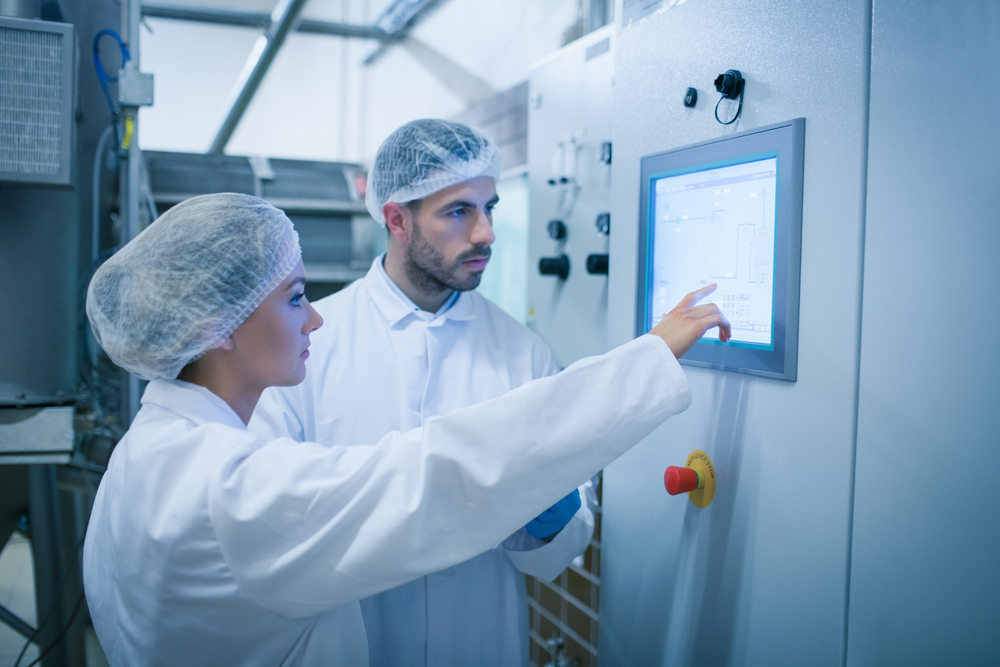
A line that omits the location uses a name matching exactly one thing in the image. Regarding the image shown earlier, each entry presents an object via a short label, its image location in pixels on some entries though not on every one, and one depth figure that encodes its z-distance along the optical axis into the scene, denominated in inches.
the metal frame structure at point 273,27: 116.0
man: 46.1
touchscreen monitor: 31.5
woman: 27.7
